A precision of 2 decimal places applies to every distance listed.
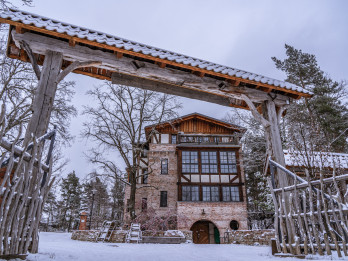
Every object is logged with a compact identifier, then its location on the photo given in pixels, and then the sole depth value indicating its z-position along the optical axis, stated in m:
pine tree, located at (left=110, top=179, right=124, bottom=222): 33.11
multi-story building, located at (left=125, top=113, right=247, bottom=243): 19.08
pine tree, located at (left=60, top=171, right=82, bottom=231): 33.84
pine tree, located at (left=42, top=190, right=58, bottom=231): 32.12
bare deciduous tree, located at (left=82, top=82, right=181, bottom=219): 17.48
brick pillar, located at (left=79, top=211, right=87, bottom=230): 15.95
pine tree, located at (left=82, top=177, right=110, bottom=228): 35.09
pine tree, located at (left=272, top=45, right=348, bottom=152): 16.80
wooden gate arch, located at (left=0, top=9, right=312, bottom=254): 4.38
